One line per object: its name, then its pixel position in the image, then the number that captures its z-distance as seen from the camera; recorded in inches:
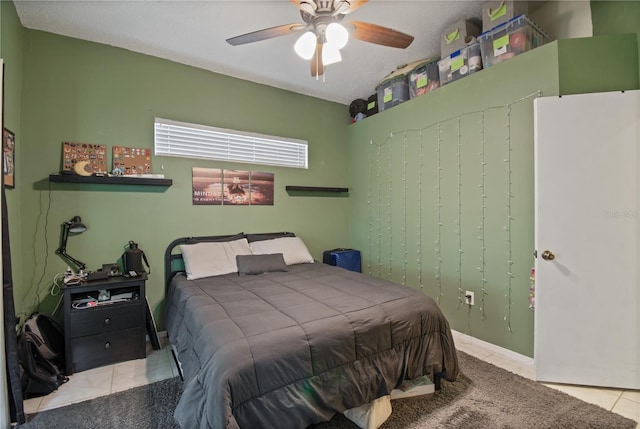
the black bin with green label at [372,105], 150.5
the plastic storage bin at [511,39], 92.0
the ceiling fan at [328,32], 71.7
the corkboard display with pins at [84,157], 101.1
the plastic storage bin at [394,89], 132.5
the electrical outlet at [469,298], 109.0
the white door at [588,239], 77.0
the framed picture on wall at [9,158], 79.0
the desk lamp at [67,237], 98.6
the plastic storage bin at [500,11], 91.3
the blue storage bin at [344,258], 151.9
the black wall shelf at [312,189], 148.6
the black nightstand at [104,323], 89.1
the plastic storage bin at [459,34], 102.5
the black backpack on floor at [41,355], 76.8
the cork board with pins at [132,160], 109.2
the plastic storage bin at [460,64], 103.7
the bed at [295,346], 52.4
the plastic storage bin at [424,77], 120.2
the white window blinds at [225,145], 119.0
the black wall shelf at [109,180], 96.8
